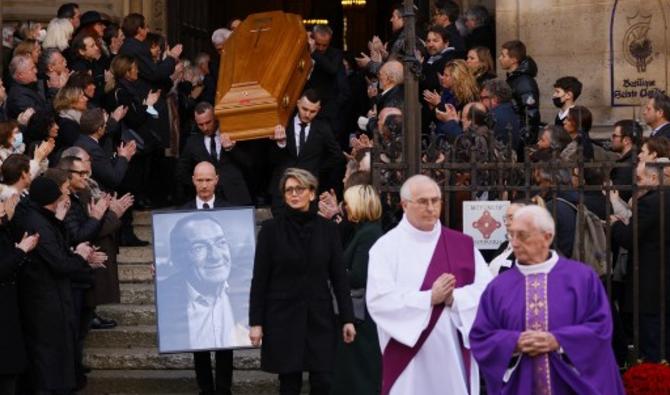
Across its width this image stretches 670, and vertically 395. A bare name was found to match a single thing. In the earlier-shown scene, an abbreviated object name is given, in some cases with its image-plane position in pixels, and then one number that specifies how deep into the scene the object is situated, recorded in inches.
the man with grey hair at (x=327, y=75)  721.6
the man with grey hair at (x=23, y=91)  647.8
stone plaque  667.4
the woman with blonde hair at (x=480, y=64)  653.2
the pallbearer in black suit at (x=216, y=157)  649.6
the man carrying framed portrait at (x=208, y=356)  542.9
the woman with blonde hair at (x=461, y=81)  623.2
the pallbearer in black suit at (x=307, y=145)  654.5
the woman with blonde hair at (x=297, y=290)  502.0
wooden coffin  656.4
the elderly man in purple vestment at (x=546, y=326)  401.4
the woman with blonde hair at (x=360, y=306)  515.8
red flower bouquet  482.0
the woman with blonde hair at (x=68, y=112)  631.8
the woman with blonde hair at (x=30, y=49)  675.4
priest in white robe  442.6
